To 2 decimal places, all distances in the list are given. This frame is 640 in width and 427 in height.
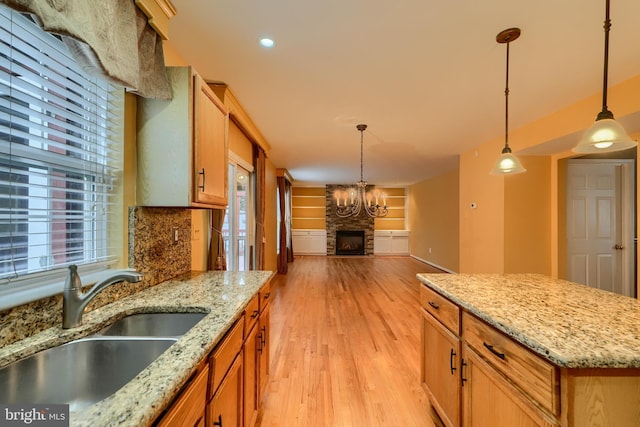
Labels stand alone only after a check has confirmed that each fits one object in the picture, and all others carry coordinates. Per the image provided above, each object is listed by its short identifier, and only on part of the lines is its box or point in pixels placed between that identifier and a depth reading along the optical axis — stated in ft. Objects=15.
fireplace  31.22
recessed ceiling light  6.04
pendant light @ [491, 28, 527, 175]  7.06
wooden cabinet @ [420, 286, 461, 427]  4.86
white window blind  3.10
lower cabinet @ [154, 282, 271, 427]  2.69
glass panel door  10.91
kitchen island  2.82
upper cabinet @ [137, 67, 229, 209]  4.88
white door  12.18
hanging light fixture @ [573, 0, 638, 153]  4.51
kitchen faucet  3.32
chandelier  11.71
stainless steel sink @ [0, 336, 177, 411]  2.77
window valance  2.87
